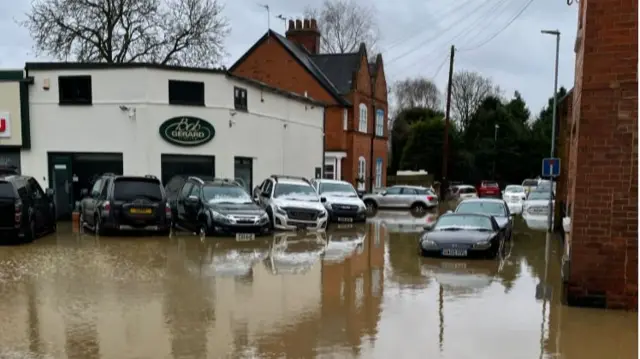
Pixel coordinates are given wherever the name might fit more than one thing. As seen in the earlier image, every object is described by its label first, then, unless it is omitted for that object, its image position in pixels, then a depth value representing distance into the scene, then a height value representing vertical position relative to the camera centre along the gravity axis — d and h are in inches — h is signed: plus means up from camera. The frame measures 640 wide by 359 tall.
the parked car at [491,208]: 698.8 -74.0
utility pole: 1467.8 +96.5
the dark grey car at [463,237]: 537.3 -83.4
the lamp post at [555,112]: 822.3 +59.9
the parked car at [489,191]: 1846.7 -136.4
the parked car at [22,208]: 562.6 -65.2
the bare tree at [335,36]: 2226.9 +418.8
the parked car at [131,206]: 653.3 -68.6
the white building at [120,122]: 840.3 +32.9
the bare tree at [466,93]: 2945.4 +272.0
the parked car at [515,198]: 1270.3 -114.5
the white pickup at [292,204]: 753.6 -76.2
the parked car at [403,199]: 1244.5 -110.4
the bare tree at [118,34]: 1290.6 +261.2
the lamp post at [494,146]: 2332.7 +6.9
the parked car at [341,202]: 893.2 -85.8
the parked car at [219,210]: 670.5 -76.5
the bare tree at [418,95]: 3218.5 +286.5
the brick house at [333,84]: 1429.6 +156.1
